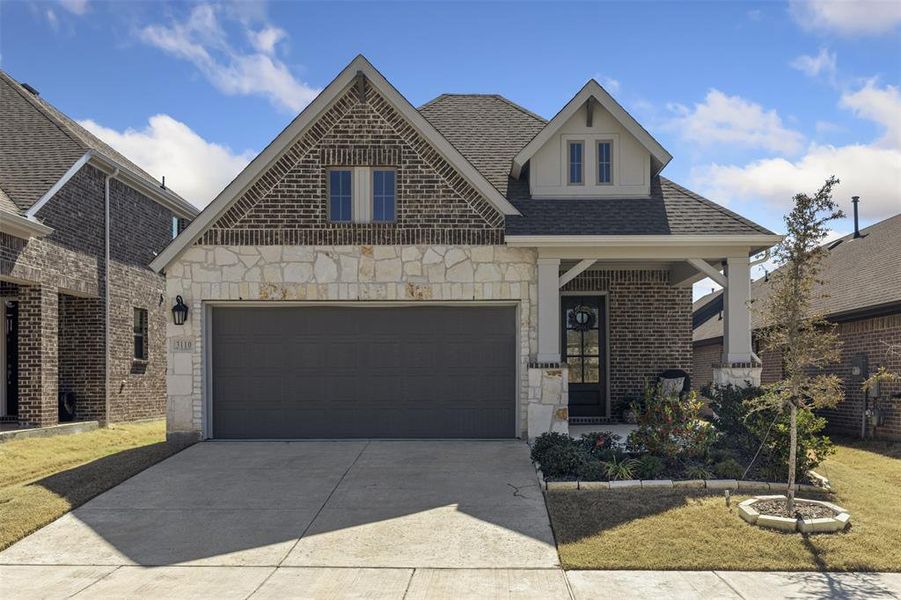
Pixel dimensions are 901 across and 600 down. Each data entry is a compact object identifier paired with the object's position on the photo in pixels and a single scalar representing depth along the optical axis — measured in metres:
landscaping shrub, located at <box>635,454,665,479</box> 9.68
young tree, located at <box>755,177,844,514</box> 8.27
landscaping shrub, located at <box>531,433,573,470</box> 10.43
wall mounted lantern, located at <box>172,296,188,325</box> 12.92
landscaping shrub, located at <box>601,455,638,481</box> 9.70
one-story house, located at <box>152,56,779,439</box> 12.92
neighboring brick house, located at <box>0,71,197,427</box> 15.14
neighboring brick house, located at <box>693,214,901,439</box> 13.91
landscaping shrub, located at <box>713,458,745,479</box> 9.62
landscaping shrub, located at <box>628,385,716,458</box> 10.15
